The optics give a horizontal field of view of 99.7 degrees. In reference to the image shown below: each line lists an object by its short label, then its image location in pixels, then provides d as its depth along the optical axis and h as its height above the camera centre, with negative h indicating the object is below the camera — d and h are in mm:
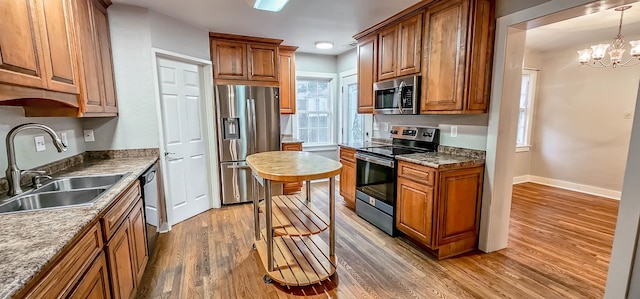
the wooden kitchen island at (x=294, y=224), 1938 -859
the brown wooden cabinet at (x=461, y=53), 2283 +554
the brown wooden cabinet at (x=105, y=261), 938 -659
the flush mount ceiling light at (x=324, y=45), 4121 +1109
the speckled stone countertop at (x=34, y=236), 782 -444
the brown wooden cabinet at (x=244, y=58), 3617 +831
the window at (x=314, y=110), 5059 +126
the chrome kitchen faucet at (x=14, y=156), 1505 -212
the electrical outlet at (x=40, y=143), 1910 -180
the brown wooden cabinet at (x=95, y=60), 2047 +496
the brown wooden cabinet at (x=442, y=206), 2355 -818
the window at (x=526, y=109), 4773 +116
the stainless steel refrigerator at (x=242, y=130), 3713 -182
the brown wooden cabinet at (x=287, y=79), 4363 +613
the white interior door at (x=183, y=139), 3092 -269
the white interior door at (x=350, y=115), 4680 +24
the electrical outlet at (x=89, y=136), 2689 -179
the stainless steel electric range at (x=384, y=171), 2859 -618
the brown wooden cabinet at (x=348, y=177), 3570 -822
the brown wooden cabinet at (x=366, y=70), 3488 +620
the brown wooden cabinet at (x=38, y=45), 1232 +393
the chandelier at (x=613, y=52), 2897 +756
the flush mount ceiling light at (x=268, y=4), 2285 +976
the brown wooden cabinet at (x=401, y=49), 2801 +751
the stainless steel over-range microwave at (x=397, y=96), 2840 +231
